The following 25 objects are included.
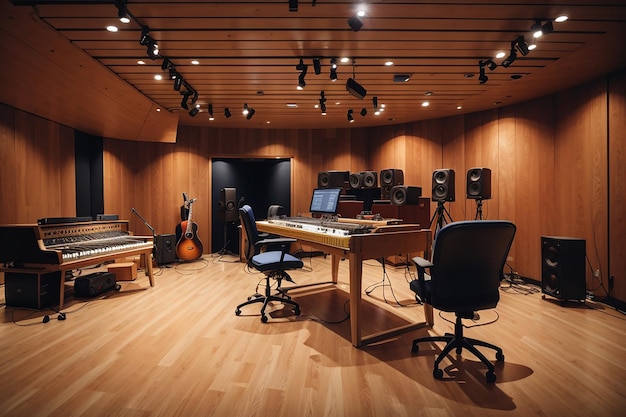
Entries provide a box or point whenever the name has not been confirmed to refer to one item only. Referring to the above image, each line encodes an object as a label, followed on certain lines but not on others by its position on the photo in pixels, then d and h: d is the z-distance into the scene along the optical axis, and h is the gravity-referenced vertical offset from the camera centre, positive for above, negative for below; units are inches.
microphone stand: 219.7 -30.9
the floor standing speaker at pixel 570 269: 137.7 -29.9
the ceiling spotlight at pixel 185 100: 174.9 +60.7
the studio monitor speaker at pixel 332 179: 223.6 +19.0
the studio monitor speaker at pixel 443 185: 186.5 +11.3
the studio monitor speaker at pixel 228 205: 250.4 +1.1
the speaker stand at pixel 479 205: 182.9 -1.0
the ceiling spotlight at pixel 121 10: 96.9 +63.3
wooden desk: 98.0 -15.0
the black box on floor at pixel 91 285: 148.6 -37.5
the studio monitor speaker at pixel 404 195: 205.2 +6.3
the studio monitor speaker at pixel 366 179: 236.8 +19.7
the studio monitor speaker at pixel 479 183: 177.5 +11.7
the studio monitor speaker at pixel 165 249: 220.2 -30.4
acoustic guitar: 231.1 -27.9
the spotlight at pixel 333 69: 141.3 +63.8
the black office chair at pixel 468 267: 78.4 -16.9
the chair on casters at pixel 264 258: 121.0 -21.5
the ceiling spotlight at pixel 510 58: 127.3 +61.8
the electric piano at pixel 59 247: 123.0 -17.3
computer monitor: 144.6 +2.1
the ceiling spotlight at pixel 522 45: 122.0 +62.5
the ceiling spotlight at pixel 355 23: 105.9 +62.9
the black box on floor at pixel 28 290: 129.7 -34.5
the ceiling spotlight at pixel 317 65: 139.5 +63.9
